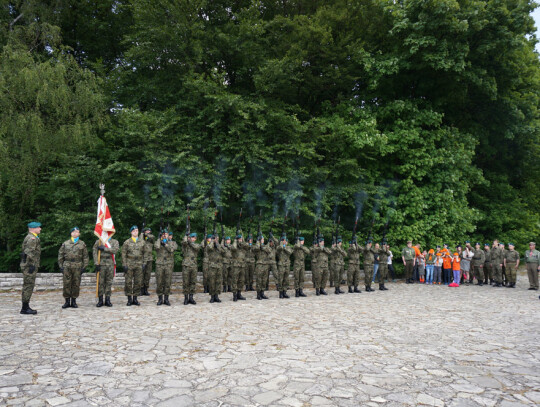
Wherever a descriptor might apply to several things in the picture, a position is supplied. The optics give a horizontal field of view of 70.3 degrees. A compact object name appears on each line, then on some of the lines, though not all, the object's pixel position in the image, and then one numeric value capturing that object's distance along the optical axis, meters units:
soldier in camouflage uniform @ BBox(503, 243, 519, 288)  16.69
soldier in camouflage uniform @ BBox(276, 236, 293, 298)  12.66
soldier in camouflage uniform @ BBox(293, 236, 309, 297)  13.19
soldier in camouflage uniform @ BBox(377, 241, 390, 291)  15.32
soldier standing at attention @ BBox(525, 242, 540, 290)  15.96
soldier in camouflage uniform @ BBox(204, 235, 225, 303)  11.41
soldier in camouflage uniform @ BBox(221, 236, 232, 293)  12.87
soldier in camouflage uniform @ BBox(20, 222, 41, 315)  8.73
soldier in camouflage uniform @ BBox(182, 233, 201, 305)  11.01
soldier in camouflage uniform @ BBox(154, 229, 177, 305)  10.78
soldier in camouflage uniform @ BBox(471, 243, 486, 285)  17.88
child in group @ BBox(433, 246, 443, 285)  18.17
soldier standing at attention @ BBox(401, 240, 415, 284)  17.92
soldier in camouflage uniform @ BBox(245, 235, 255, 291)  14.18
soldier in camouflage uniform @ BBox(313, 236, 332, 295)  13.59
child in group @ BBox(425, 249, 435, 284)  18.21
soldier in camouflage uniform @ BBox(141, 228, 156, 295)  11.52
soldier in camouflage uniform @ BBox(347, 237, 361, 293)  14.56
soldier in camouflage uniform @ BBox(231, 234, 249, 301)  11.90
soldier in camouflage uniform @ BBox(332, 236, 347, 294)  14.66
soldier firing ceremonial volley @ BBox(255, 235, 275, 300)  12.24
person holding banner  10.27
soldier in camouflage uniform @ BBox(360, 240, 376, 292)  14.97
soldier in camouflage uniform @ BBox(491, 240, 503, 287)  17.09
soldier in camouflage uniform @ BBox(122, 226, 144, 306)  10.43
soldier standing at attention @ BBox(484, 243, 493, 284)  17.81
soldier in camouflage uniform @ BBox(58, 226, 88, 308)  9.78
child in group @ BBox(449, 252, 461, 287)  17.47
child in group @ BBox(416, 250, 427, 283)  18.39
